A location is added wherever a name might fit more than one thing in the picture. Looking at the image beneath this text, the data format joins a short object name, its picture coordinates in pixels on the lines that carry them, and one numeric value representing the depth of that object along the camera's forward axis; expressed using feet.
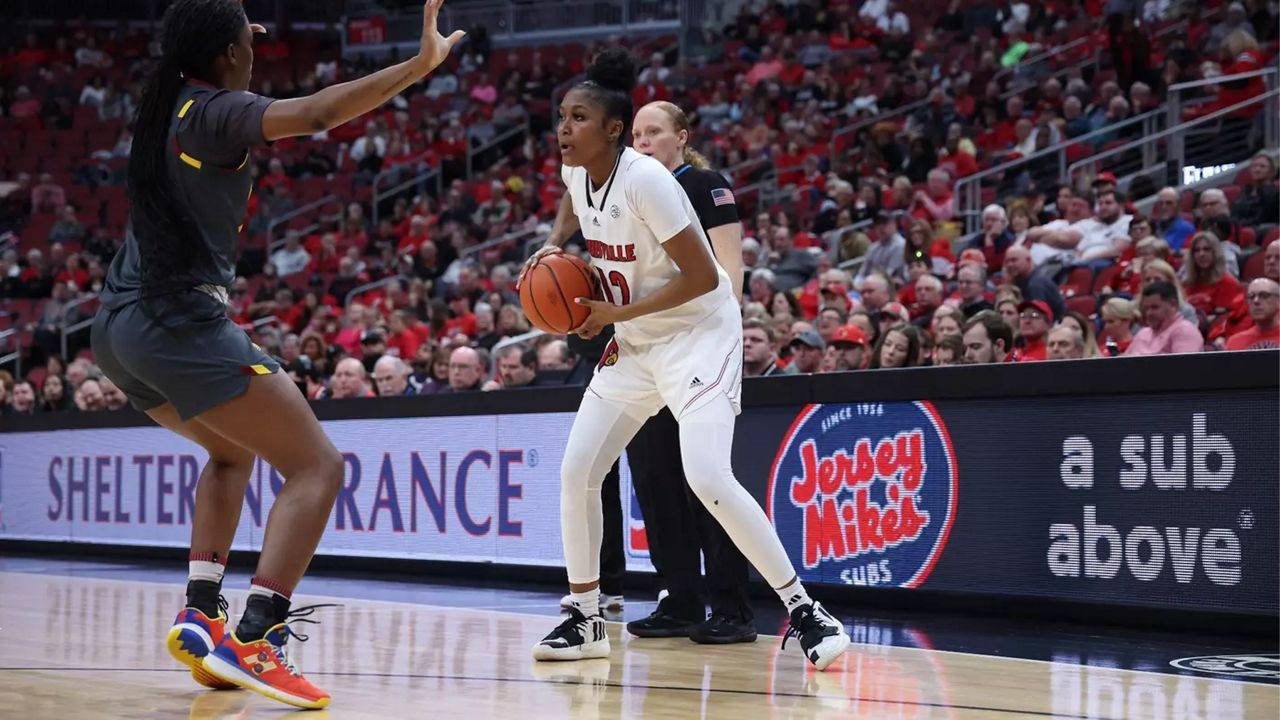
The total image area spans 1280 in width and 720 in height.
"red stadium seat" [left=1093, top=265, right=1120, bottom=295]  34.00
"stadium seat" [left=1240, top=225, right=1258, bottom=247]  34.09
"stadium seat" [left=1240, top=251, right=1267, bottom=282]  31.89
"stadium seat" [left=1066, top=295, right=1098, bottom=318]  33.49
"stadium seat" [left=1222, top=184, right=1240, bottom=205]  38.21
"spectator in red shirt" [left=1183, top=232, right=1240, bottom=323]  30.04
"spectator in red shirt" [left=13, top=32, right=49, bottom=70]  85.10
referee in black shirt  18.30
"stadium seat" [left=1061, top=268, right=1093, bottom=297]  34.96
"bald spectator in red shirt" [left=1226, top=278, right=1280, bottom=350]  24.11
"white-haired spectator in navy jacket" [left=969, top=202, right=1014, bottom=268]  38.55
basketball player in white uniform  15.83
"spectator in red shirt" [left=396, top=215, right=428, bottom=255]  60.90
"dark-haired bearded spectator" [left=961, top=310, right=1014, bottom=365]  24.67
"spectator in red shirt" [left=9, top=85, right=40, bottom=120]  79.41
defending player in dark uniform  12.89
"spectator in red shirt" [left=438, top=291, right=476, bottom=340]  44.14
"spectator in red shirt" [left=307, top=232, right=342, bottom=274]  63.67
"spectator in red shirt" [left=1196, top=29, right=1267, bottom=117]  41.81
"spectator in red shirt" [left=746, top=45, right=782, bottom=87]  65.25
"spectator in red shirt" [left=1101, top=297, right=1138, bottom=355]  27.25
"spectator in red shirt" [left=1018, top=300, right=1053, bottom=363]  26.99
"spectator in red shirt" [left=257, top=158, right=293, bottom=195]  74.95
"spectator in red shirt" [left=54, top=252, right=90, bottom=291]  61.36
